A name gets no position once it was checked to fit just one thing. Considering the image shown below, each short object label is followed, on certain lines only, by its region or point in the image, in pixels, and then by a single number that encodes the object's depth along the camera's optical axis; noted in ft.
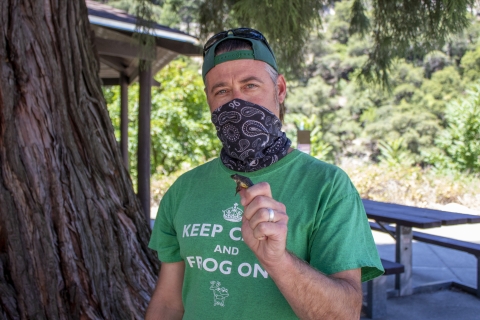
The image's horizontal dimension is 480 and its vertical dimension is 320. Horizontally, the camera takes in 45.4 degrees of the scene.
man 4.22
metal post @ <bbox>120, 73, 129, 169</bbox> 29.58
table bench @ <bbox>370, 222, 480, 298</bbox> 17.62
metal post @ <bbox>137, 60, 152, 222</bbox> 22.06
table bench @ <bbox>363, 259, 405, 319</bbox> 15.69
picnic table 16.28
